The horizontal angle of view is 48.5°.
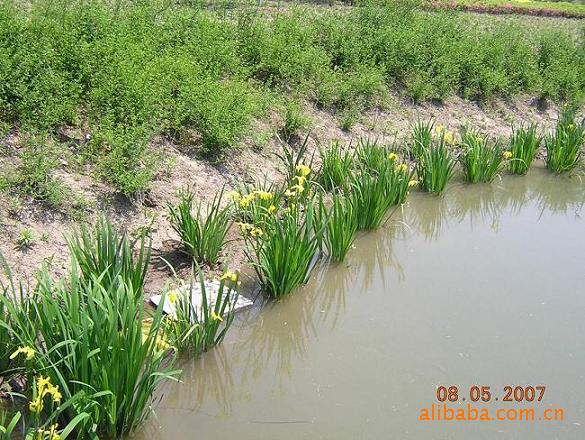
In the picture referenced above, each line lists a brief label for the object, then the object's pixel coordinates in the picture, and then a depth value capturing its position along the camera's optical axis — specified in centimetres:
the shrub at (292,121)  782
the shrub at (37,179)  535
